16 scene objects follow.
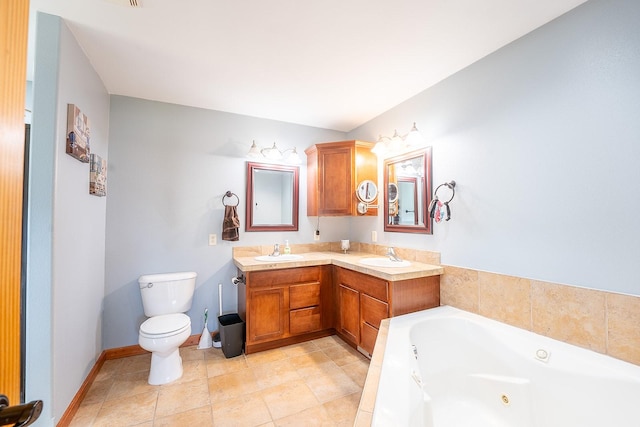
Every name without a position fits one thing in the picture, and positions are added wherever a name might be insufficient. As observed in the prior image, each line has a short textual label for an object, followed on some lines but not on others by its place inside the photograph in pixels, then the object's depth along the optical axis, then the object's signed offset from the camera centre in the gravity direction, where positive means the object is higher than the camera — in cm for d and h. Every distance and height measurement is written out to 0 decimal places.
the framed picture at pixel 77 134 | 162 +56
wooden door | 54 +9
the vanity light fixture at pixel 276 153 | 283 +75
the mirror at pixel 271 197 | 294 +25
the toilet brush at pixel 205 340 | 255 -120
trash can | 235 -110
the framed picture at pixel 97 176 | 201 +35
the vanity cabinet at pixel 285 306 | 240 -85
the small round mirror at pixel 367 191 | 291 +32
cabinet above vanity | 290 +52
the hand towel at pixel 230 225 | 271 -7
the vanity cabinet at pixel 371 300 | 202 -69
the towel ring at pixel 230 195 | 278 +26
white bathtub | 116 -84
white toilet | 197 -85
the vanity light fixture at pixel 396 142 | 234 +76
